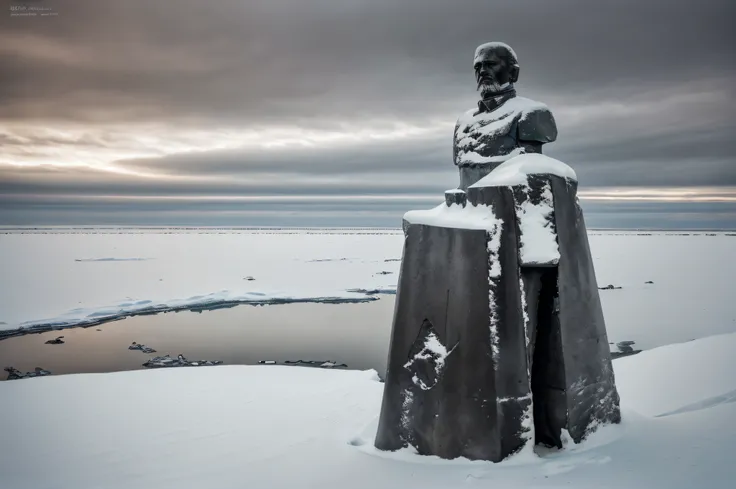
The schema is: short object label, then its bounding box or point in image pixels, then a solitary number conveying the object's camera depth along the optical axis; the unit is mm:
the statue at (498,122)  4500
